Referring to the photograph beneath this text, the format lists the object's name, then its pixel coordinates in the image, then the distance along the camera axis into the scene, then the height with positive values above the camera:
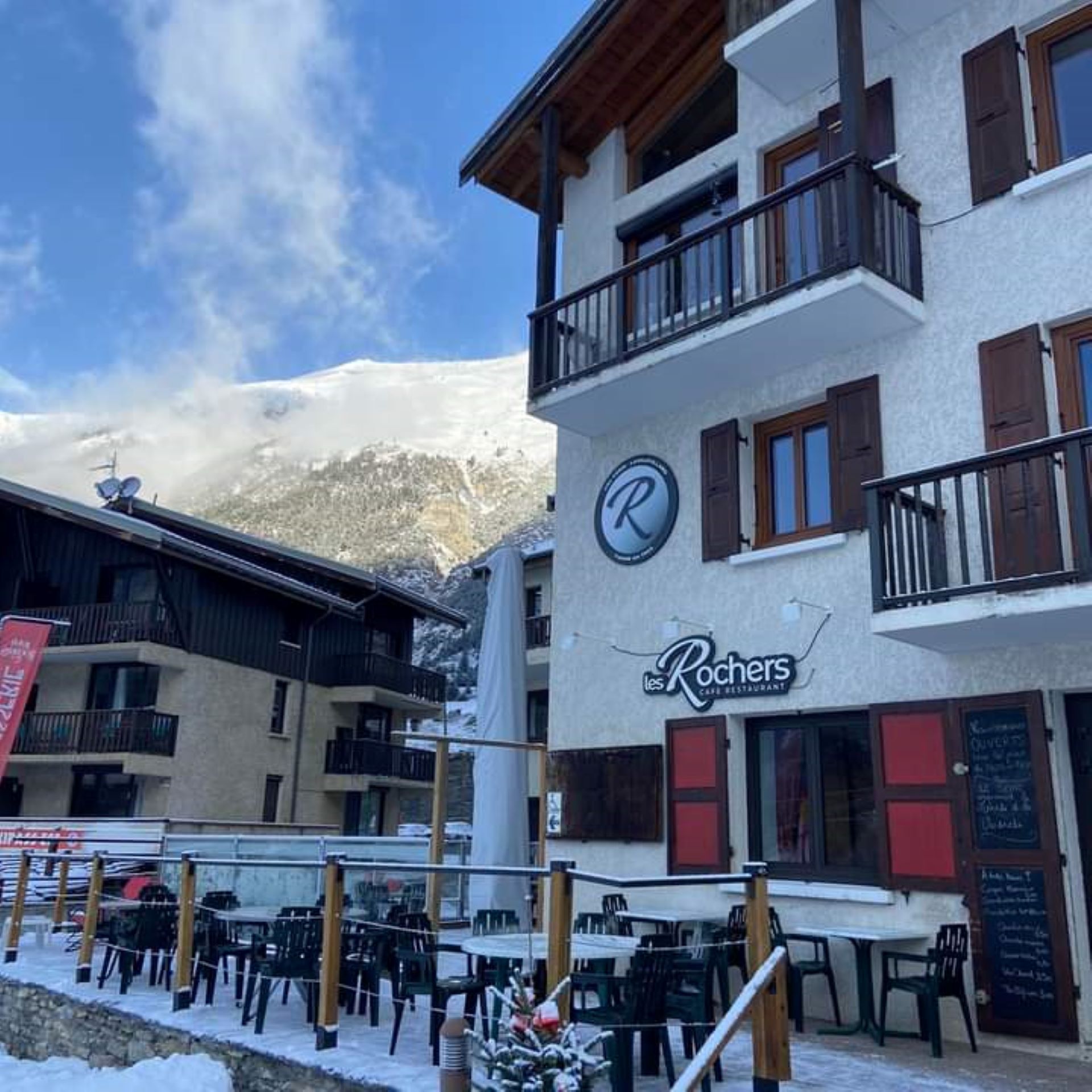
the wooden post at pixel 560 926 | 6.07 -0.49
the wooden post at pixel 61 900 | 13.02 -0.93
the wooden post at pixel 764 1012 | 5.87 -0.89
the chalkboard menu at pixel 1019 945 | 7.41 -0.65
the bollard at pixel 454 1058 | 5.87 -1.18
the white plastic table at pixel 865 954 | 7.55 -0.75
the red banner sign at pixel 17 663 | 16.16 +2.25
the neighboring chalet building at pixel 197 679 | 24.77 +3.54
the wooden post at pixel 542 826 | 11.19 +0.08
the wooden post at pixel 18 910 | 11.64 -0.97
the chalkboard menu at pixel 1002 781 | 7.71 +0.46
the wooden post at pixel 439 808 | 10.16 +0.20
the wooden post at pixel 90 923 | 10.12 -0.95
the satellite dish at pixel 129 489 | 28.75 +8.46
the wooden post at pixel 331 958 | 7.25 -0.86
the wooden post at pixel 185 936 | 8.77 -0.89
